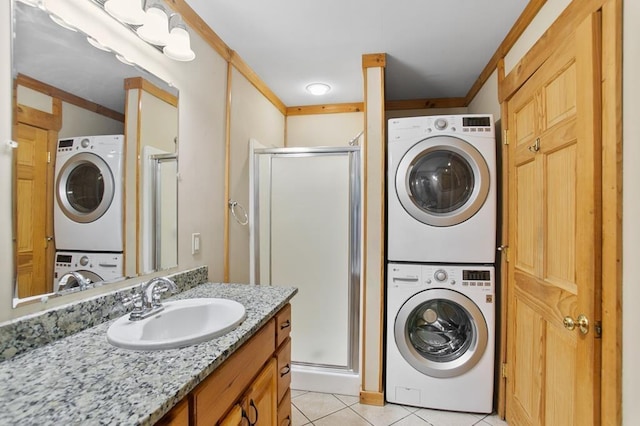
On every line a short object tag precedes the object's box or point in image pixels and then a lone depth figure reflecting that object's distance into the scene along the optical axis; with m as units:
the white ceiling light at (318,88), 2.52
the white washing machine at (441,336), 1.83
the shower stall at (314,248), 2.16
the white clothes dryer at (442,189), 1.83
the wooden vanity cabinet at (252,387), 0.75
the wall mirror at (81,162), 0.87
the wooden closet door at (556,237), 1.01
